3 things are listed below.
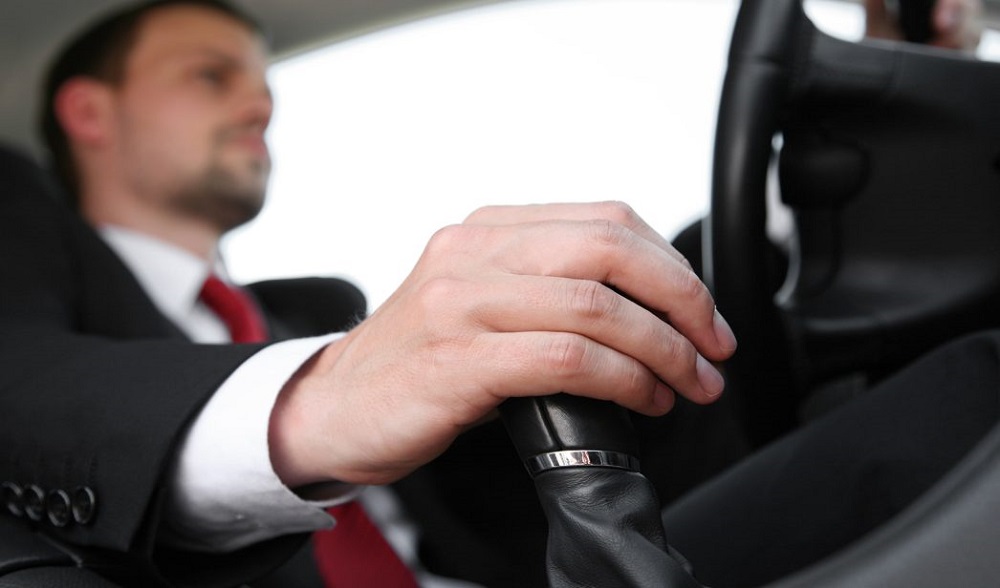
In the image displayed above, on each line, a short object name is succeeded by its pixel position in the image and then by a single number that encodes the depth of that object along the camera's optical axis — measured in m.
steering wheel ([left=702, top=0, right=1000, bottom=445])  0.73
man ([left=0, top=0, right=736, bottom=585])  0.42
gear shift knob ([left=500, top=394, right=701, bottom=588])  0.37
